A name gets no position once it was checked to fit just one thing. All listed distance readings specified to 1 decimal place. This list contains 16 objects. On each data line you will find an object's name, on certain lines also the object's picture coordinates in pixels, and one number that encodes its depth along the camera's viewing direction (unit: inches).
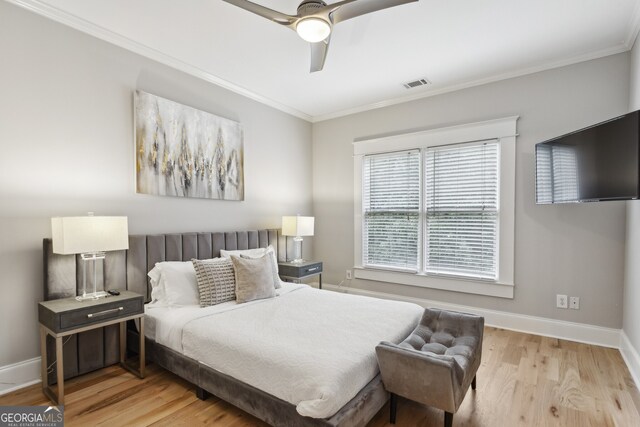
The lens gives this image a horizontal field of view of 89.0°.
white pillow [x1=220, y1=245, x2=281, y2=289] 135.8
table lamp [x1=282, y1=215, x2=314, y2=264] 168.5
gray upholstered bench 68.2
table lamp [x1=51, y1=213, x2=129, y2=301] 87.8
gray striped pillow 111.5
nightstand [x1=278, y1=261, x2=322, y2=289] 162.2
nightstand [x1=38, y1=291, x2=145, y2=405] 84.4
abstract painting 122.3
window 144.0
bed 68.1
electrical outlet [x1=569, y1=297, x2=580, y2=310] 128.3
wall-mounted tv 88.1
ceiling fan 75.6
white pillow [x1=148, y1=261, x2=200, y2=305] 110.7
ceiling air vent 151.2
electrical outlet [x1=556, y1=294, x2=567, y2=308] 130.8
